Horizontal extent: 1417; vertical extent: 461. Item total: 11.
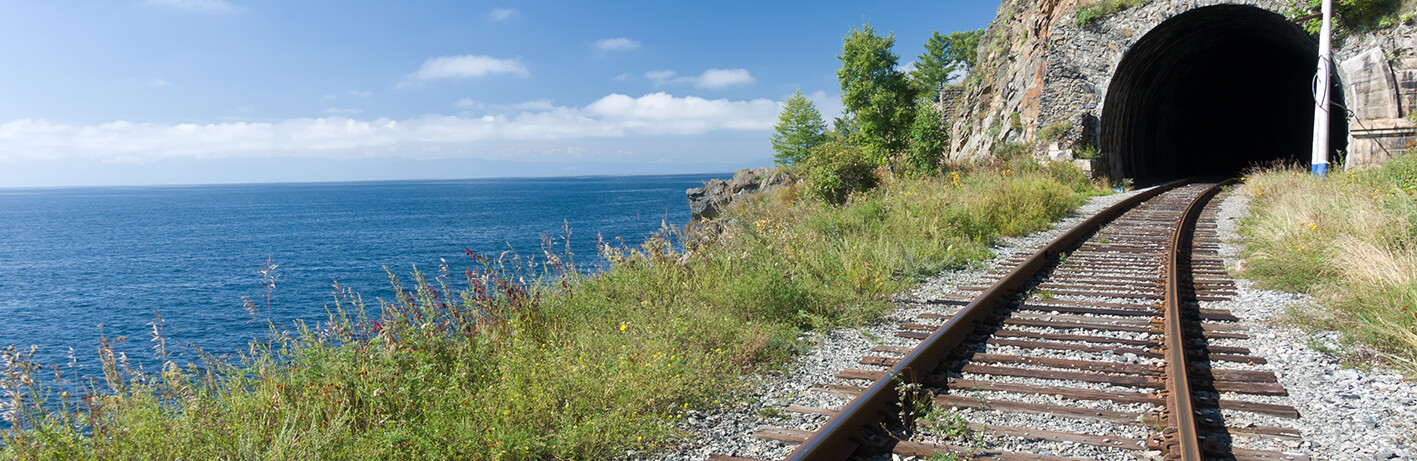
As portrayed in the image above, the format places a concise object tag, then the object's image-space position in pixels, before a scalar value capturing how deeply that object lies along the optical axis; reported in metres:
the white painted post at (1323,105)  15.32
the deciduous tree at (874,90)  53.44
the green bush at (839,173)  18.19
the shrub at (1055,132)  25.23
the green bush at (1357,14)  17.91
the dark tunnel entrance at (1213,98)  23.52
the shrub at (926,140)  24.22
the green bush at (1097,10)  23.80
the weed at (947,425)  3.56
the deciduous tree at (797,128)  77.81
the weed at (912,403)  3.75
